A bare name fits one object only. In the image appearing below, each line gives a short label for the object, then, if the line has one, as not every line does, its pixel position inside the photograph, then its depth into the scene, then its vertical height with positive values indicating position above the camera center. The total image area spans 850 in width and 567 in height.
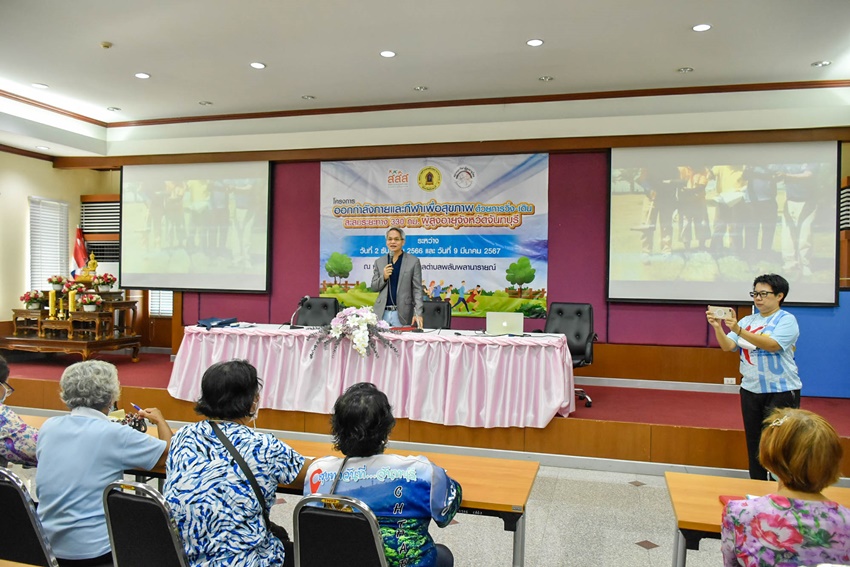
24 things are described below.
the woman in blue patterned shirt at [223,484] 1.71 -0.59
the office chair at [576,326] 5.62 -0.42
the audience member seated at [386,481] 1.69 -0.56
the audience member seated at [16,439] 2.26 -0.62
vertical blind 8.19 +0.41
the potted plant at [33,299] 7.36 -0.35
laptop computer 4.70 -0.32
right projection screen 6.04 +0.65
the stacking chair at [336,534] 1.57 -0.66
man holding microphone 5.20 -0.07
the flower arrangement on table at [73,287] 7.39 -0.20
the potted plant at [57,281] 7.42 -0.13
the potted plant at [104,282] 7.64 -0.13
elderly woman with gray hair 1.96 -0.64
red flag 8.48 +0.22
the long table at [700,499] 1.88 -0.71
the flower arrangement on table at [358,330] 4.55 -0.39
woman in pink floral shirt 1.55 -0.57
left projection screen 7.67 +0.59
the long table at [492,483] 1.99 -0.70
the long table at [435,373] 4.45 -0.71
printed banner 6.81 +0.61
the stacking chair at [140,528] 1.65 -0.70
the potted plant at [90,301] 7.27 -0.35
